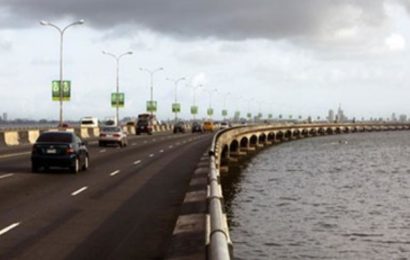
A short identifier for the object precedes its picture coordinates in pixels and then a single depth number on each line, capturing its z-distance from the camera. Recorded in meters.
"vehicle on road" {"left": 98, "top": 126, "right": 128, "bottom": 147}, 58.06
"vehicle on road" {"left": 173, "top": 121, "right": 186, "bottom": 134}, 118.25
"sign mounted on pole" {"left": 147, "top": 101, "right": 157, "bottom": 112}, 139.23
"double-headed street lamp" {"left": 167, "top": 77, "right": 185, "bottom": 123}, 165.62
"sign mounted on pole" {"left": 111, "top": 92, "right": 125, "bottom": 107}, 110.38
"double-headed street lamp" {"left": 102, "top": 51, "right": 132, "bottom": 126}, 100.72
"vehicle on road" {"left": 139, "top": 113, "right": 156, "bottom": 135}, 100.44
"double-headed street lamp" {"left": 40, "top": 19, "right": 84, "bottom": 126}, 66.62
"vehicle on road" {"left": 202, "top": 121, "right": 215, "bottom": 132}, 125.81
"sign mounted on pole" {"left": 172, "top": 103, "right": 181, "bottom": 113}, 165.62
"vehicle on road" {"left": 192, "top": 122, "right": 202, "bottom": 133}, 119.62
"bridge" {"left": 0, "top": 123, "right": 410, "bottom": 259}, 11.75
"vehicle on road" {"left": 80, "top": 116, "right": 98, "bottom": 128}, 99.81
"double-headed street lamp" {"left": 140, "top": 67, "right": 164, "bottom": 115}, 138.41
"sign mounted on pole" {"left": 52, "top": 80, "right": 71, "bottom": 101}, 72.31
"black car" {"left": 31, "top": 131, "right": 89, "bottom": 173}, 29.02
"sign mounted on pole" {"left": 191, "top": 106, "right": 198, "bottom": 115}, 182.75
